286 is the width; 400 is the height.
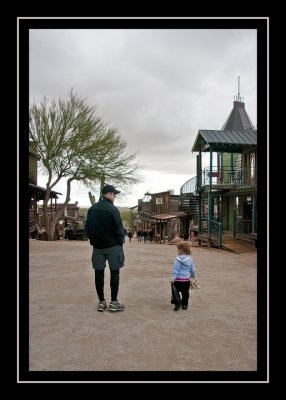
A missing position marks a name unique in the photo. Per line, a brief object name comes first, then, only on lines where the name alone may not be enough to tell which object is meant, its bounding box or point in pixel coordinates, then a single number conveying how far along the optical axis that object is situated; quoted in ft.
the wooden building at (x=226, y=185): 59.16
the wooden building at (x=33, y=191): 77.51
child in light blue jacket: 16.67
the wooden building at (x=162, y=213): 111.86
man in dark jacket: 15.48
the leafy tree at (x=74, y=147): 76.28
